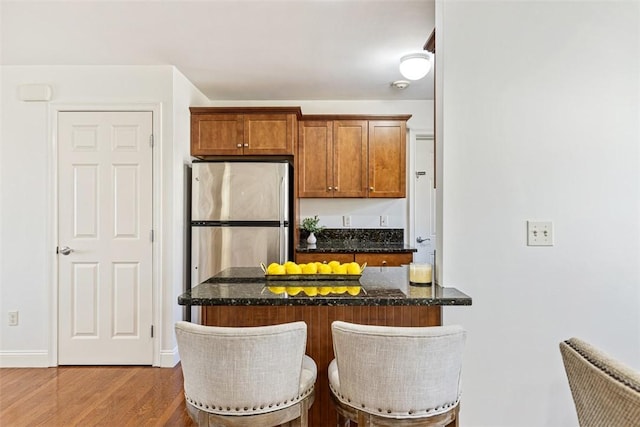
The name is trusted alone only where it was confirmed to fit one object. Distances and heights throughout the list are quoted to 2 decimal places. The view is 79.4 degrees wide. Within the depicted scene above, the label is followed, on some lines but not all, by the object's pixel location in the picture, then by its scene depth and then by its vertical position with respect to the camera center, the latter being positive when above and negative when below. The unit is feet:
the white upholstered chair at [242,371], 4.01 -1.69
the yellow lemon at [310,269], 6.42 -0.93
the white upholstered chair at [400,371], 3.96 -1.65
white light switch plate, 5.88 -0.27
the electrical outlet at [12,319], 10.28 -2.81
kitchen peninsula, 5.42 -1.47
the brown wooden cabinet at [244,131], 11.93 +2.55
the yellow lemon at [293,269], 6.41 -0.93
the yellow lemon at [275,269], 6.39 -0.93
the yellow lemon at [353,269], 6.31 -0.91
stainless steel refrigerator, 11.16 -0.05
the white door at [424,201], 13.85 +0.46
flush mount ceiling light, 8.81 +3.45
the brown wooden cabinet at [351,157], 12.72 +1.88
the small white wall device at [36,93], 10.18 +3.16
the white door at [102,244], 10.30 -0.83
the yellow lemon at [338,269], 6.38 -0.92
